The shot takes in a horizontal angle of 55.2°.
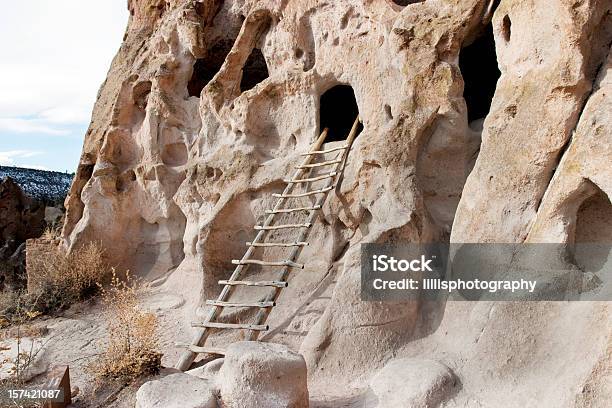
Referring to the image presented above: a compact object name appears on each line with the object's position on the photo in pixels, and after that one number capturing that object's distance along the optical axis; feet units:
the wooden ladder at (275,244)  15.37
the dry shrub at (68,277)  22.61
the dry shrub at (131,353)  13.69
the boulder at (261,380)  10.72
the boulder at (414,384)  11.08
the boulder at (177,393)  10.60
